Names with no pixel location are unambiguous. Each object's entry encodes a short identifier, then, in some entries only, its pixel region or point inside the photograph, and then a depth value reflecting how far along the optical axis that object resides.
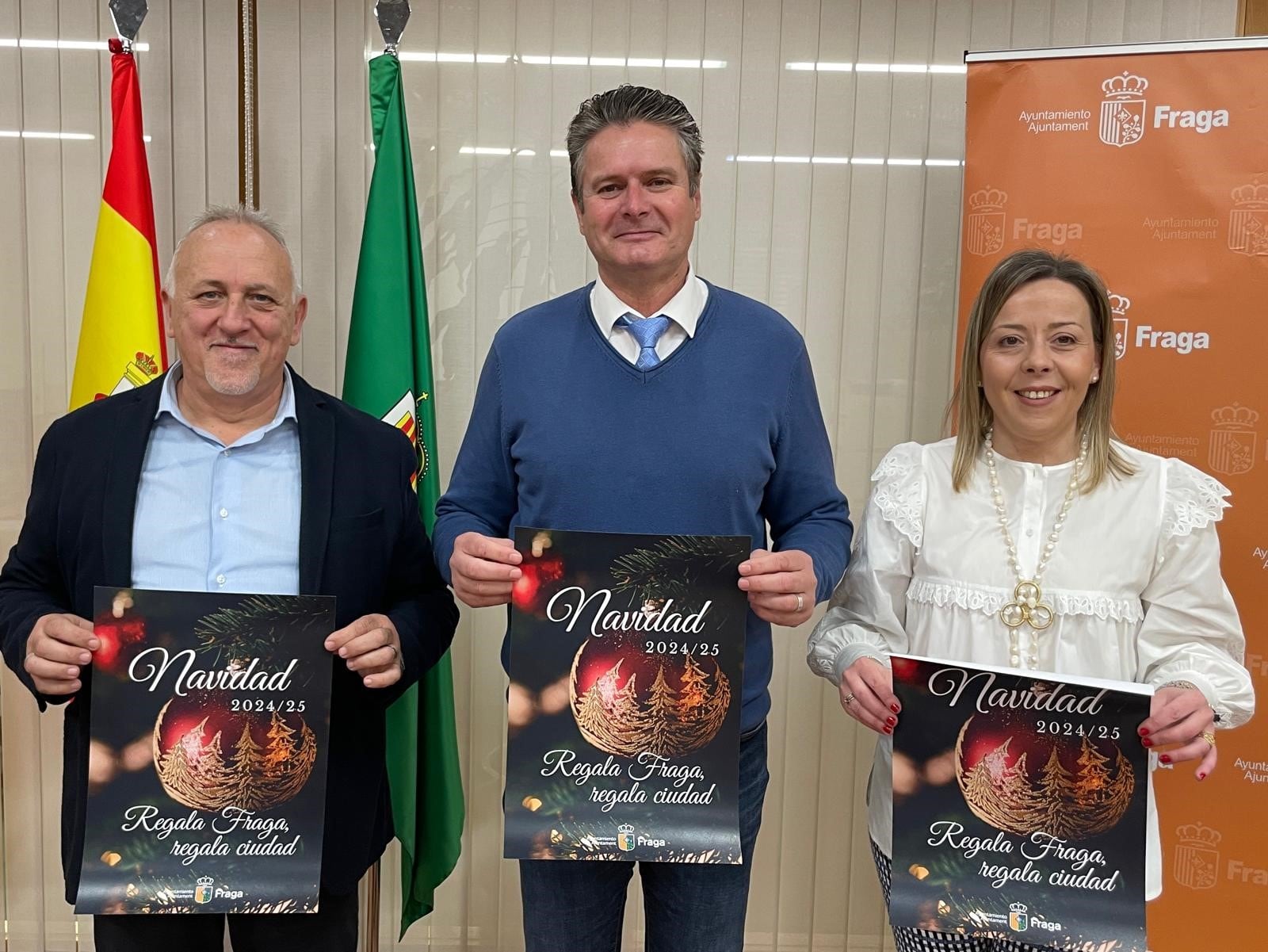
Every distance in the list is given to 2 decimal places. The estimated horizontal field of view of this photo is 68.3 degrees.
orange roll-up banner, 2.12
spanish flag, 2.18
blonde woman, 1.44
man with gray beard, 1.46
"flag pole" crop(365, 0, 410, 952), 2.19
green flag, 2.26
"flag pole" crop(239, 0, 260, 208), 2.26
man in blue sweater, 1.46
